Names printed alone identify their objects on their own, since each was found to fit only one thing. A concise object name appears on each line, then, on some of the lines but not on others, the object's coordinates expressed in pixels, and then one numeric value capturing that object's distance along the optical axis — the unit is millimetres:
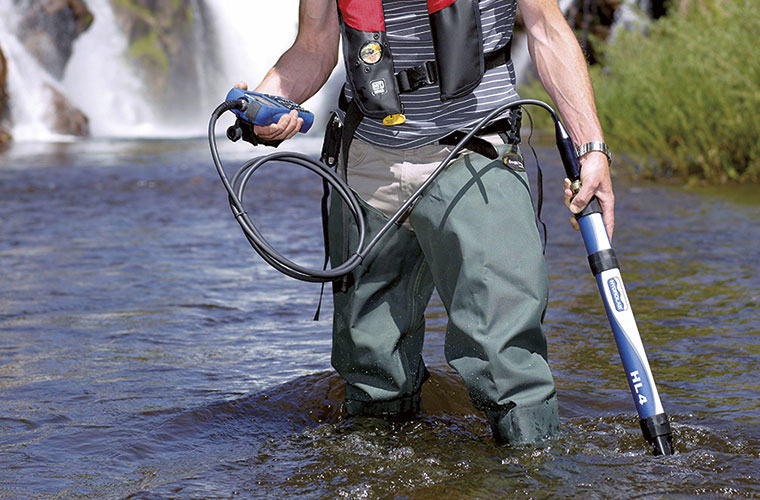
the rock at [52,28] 28656
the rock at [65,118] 26219
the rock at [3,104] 22750
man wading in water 2879
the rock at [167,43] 32812
